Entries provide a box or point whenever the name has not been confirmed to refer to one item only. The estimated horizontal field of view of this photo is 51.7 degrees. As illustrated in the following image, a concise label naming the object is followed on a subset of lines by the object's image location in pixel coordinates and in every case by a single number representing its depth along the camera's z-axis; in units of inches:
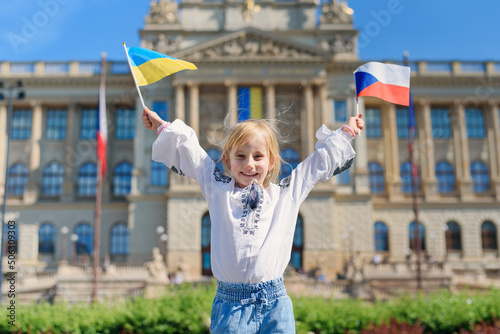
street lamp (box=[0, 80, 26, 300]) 1014.6
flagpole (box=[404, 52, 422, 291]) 1089.4
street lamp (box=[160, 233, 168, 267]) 1516.2
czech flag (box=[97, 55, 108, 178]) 1122.7
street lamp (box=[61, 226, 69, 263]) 1627.7
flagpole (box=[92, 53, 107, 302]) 1037.8
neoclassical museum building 1537.9
